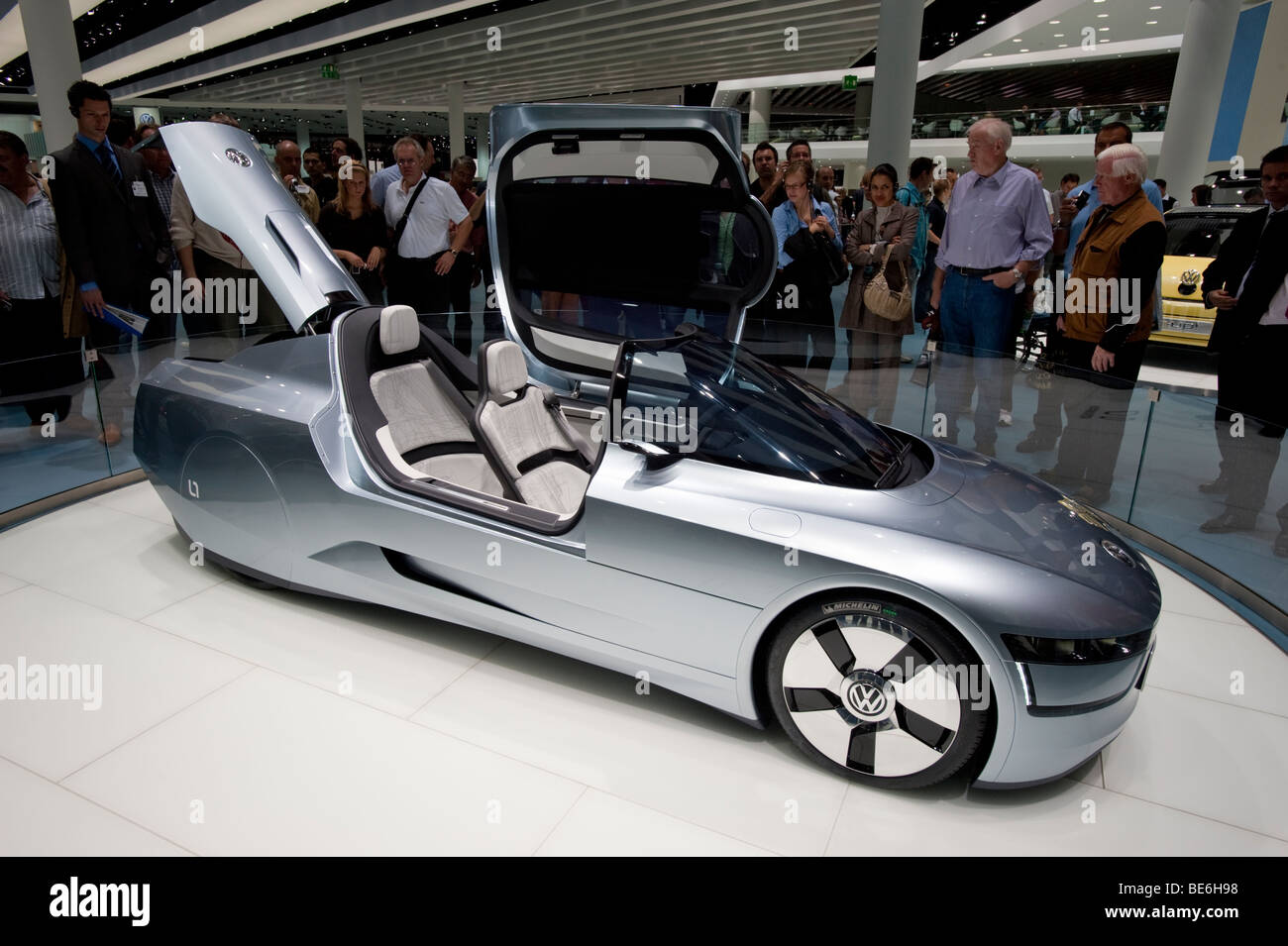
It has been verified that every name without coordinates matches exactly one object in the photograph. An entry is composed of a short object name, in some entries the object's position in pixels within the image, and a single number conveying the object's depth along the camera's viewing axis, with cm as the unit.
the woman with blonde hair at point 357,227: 490
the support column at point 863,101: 2031
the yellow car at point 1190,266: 683
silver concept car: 186
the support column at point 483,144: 3334
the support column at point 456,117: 2323
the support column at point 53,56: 616
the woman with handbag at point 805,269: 507
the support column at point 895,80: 765
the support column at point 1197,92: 986
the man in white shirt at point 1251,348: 306
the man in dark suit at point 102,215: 396
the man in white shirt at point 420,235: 504
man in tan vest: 349
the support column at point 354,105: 2222
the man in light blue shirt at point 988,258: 393
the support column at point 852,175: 1662
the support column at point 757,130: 1199
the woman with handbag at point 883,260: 526
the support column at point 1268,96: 1008
